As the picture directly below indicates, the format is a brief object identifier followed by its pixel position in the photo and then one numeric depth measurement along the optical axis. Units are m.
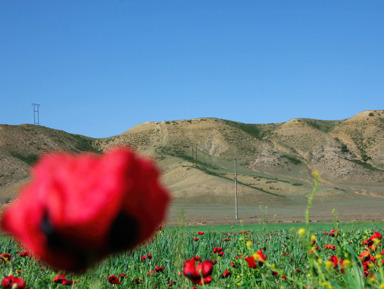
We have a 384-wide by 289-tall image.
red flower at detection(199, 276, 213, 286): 2.30
